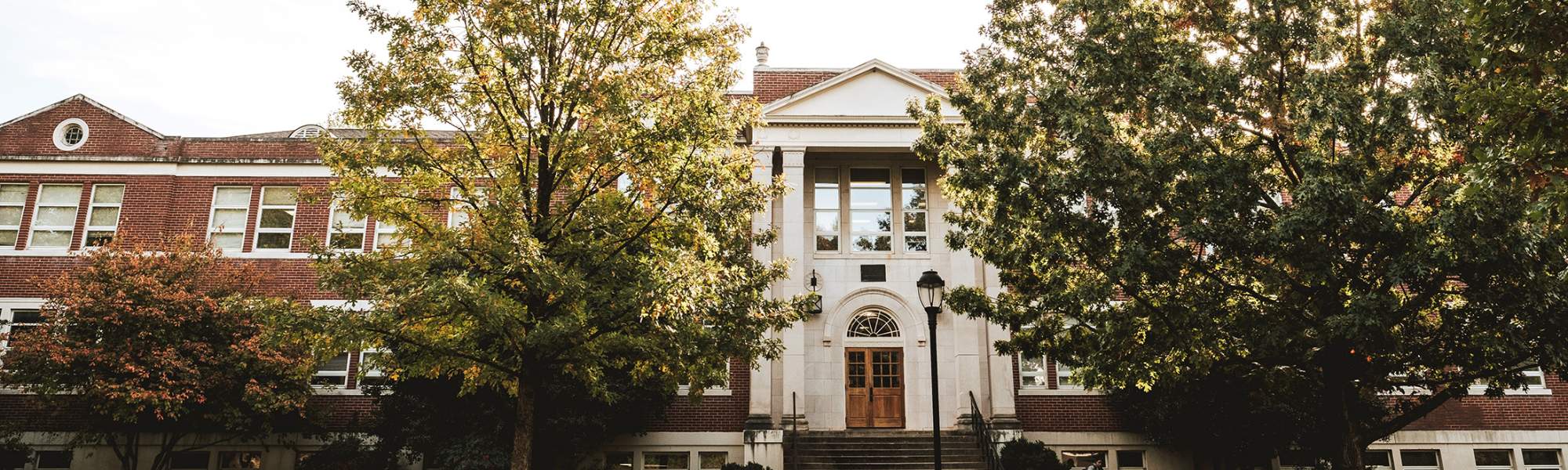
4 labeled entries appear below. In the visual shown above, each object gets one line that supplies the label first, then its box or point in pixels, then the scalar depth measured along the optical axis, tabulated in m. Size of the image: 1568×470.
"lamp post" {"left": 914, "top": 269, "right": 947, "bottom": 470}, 13.21
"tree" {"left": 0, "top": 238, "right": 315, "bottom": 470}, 16.19
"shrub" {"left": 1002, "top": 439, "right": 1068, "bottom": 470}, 17.36
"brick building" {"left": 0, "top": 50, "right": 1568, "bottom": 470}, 20.27
